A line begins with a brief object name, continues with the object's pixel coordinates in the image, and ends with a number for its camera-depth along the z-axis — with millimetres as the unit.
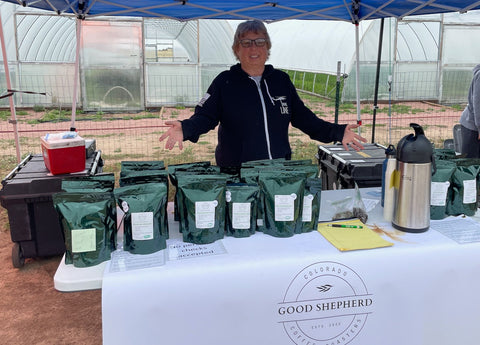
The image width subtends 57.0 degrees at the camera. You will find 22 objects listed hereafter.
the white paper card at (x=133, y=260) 1424
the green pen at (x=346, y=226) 1738
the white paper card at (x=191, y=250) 1510
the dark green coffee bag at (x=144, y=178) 1683
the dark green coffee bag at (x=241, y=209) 1594
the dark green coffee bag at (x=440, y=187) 1756
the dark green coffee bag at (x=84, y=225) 1437
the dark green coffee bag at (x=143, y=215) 1480
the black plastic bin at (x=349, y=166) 3078
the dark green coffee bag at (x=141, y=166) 1962
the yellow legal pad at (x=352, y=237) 1562
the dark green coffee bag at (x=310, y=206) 1648
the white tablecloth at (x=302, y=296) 1381
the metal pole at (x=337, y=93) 5800
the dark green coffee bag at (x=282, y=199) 1605
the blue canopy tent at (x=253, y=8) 3246
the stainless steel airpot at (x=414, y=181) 1588
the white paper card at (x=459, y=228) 1641
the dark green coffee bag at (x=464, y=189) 1806
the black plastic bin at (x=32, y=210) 3045
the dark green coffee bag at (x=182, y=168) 1788
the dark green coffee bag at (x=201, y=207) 1554
